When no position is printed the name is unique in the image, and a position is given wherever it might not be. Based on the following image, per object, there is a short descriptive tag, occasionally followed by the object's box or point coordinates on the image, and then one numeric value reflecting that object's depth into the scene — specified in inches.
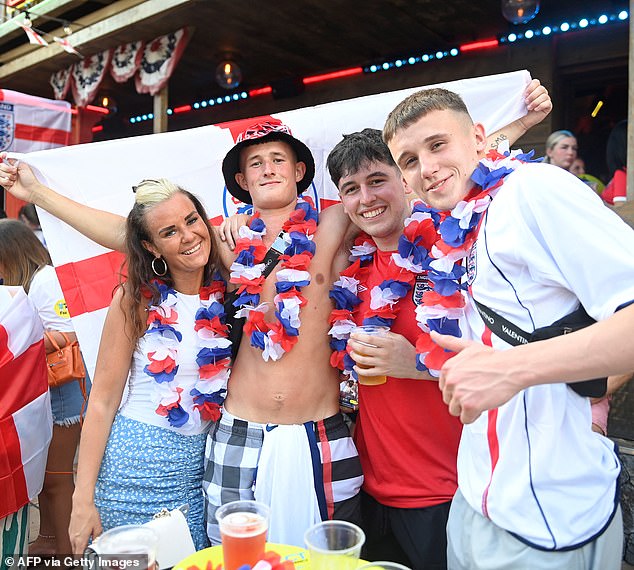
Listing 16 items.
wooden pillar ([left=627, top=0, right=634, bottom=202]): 139.3
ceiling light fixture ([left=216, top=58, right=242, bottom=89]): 310.8
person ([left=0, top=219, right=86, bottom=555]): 134.6
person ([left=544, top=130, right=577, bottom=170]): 193.9
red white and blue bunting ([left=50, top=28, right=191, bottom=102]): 266.4
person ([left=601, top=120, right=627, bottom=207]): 164.1
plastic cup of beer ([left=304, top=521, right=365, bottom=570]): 47.0
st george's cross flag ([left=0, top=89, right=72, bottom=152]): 252.6
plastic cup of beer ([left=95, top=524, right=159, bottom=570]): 49.6
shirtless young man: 81.1
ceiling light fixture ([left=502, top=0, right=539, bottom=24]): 209.2
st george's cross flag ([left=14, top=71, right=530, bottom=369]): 110.7
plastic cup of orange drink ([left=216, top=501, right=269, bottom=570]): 49.3
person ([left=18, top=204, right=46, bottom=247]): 209.3
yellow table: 54.7
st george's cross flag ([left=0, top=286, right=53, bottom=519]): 98.6
